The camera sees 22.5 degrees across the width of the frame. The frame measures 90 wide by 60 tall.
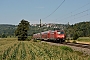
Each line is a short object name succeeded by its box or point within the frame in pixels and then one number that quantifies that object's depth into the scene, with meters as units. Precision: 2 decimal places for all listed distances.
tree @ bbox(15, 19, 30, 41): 121.44
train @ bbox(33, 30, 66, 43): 59.44
